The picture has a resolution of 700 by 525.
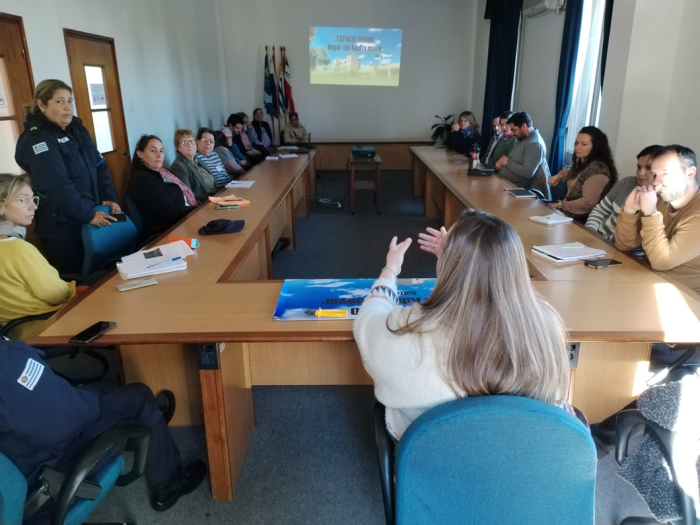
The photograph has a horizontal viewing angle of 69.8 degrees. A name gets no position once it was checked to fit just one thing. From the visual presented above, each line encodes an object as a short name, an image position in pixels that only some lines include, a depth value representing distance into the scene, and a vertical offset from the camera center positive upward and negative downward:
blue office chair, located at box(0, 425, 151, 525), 1.06 -0.87
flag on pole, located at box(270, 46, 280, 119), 8.70 +0.16
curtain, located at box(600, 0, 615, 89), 4.44 +0.55
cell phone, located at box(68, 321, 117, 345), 1.47 -0.66
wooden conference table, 1.54 -0.69
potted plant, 8.94 -0.59
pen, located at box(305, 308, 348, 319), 1.64 -0.68
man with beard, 1.98 -0.50
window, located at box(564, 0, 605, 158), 4.95 +0.21
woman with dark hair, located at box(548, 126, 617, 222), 3.36 -0.53
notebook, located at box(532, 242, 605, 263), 2.16 -0.67
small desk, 5.88 -0.79
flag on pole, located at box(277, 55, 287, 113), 8.74 +0.17
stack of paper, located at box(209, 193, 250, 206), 3.34 -0.66
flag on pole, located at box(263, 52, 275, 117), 8.69 +0.14
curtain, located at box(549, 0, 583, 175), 5.09 +0.19
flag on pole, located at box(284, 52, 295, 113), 8.77 +0.14
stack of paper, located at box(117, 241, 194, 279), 2.00 -0.64
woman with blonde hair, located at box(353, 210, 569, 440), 1.02 -0.48
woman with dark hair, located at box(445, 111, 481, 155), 6.65 -0.54
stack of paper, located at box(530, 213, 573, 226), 2.78 -0.67
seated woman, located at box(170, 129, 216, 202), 3.94 -0.51
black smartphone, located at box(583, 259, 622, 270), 2.06 -0.68
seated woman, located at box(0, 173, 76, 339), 1.85 -0.62
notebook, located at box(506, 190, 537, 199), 3.58 -0.69
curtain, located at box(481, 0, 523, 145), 6.95 +0.52
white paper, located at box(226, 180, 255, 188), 4.11 -0.68
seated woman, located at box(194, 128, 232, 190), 4.61 -0.53
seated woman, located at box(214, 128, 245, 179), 5.55 -0.67
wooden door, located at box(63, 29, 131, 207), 4.29 +0.04
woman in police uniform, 2.79 -0.38
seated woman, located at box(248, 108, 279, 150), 7.83 -0.51
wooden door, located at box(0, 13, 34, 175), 3.32 +0.11
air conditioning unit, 5.54 +0.95
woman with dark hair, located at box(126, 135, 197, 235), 3.09 -0.53
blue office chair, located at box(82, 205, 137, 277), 2.53 -0.71
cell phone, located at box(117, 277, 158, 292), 1.87 -0.67
